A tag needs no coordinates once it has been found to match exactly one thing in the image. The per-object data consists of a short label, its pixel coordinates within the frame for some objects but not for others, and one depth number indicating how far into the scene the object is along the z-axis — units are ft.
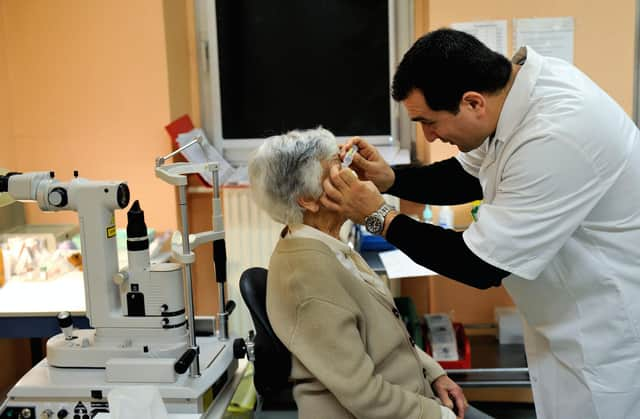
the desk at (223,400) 4.65
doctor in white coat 4.27
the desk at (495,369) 8.54
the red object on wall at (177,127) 9.75
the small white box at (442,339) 8.70
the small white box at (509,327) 9.45
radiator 9.89
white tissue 4.42
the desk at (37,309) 7.30
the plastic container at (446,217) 9.04
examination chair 4.86
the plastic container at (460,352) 8.70
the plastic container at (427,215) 9.30
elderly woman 4.61
